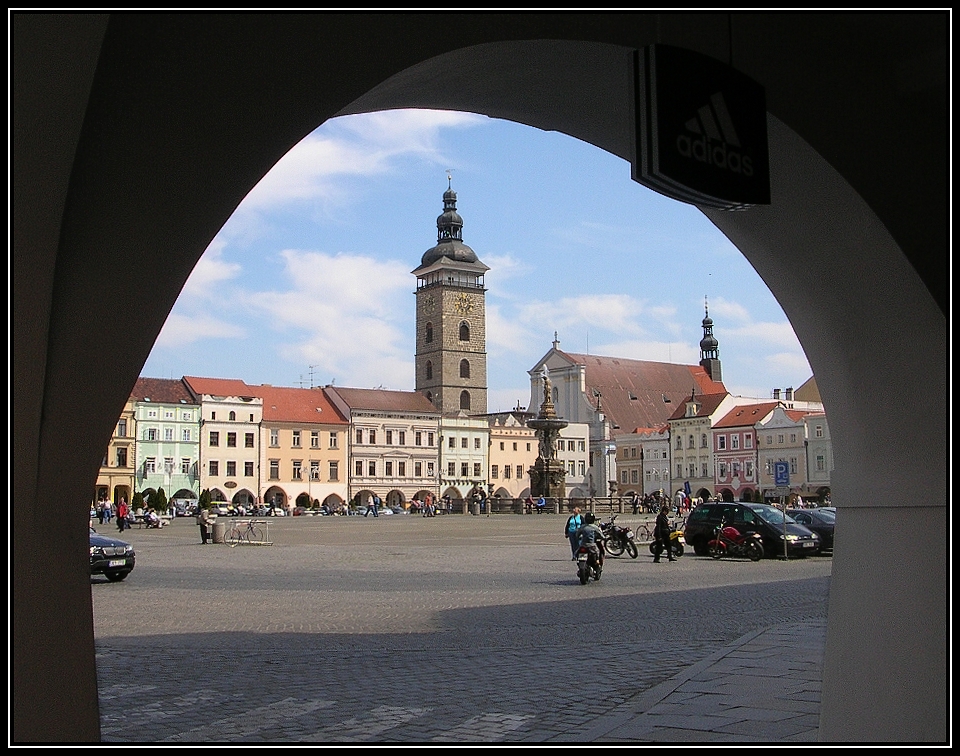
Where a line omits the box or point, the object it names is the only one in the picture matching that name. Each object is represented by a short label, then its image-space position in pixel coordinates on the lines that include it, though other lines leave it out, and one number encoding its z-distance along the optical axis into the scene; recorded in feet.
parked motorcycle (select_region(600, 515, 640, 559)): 95.02
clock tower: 442.91
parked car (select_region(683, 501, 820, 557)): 88.99
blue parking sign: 85.15
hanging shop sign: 12.97
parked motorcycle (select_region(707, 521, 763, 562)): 88.89
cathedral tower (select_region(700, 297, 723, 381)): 489.67
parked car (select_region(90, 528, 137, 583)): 70.74
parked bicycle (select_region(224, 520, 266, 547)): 125.49
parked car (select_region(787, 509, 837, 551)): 94.60
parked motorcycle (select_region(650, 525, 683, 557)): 88.28
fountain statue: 234.38
